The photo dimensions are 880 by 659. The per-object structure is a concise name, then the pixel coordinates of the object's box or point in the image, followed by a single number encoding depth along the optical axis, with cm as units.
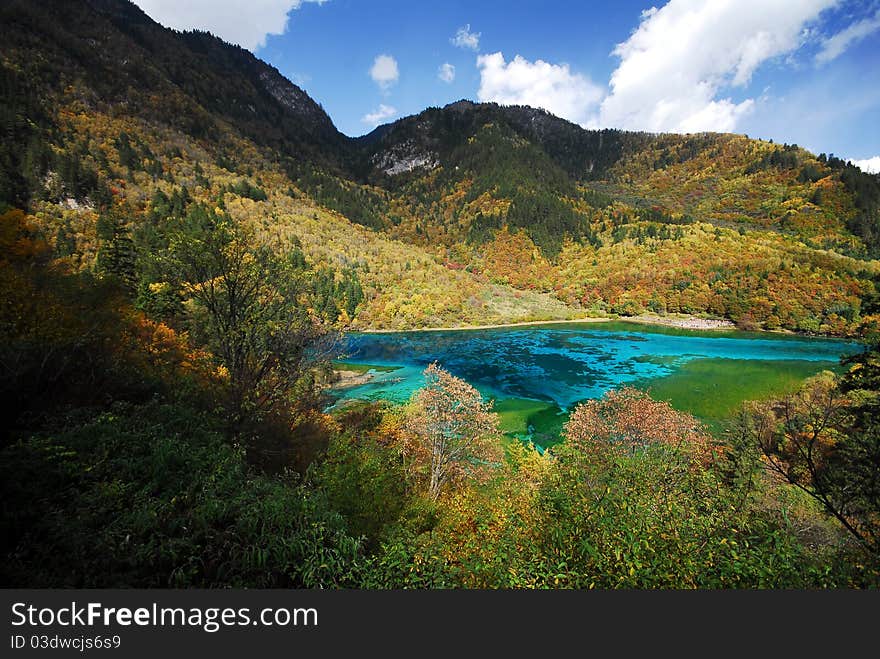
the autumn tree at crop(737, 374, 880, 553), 1295
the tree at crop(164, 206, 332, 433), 1409
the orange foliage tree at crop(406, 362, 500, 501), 2006
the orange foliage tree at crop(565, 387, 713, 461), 1847
